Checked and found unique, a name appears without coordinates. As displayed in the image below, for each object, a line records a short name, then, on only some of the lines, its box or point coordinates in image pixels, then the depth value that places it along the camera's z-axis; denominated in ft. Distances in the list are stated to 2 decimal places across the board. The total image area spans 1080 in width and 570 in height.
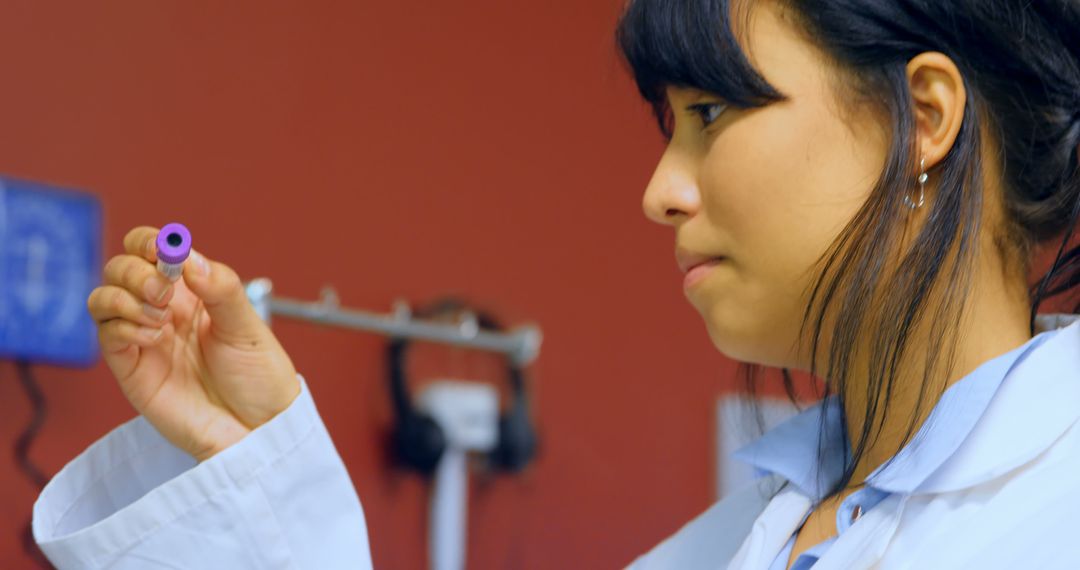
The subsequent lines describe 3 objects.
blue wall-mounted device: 4.71
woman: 3.90
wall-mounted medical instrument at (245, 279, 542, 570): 5.49
